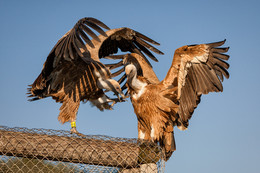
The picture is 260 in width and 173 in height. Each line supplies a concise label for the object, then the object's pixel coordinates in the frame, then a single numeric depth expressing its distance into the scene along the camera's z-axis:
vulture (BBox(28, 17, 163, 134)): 8.35
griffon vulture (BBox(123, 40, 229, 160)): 8.68
